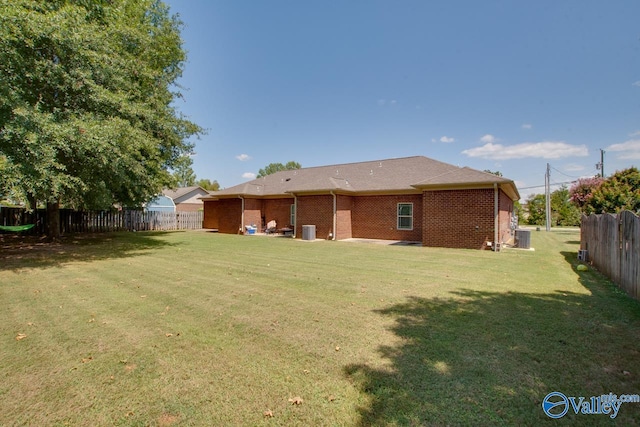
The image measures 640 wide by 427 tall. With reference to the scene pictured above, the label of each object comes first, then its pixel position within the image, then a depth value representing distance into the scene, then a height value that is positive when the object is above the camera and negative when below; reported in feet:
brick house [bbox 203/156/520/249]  44.68 +2.43
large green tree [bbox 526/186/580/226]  116.16 +2.65
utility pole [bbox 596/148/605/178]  109.29 +19.55
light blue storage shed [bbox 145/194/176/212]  115.44 +3.52
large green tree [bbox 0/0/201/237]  26.05 +12.20
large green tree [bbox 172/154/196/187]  51.47 +8.39
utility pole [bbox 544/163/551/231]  92.09 +9.07
